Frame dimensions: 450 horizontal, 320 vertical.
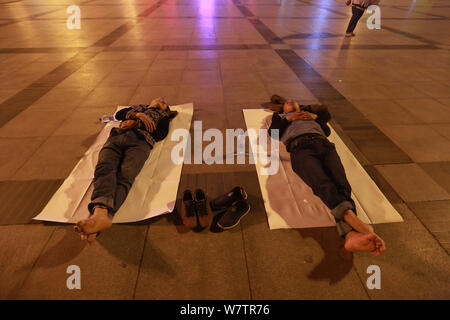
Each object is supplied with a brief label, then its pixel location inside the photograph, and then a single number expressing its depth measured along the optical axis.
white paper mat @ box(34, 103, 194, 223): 2.43
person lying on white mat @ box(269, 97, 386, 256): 1.97
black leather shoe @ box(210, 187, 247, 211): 2.48
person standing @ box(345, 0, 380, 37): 8.21
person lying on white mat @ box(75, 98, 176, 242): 2.14
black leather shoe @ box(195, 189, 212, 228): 2.30
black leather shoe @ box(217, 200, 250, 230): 2.31
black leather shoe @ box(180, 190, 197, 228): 2.27
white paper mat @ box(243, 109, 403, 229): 2.39
